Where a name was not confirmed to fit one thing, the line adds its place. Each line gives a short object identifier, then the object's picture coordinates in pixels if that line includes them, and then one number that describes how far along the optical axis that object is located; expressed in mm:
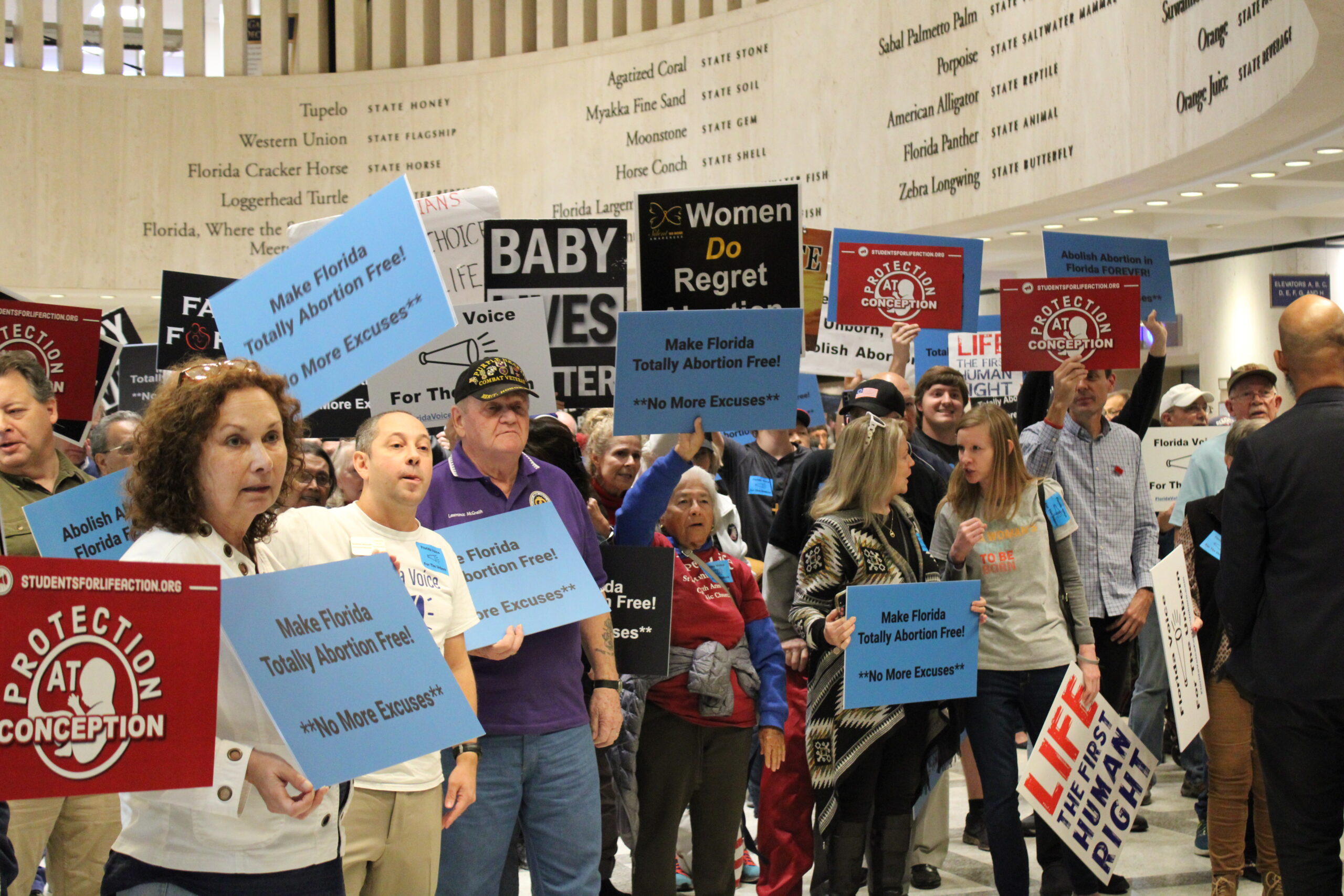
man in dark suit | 3295
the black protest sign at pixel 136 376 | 6258
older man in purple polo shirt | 3141
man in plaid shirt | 4719
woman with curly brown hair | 1943
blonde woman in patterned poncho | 4027
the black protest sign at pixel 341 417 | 4613
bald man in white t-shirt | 2768
